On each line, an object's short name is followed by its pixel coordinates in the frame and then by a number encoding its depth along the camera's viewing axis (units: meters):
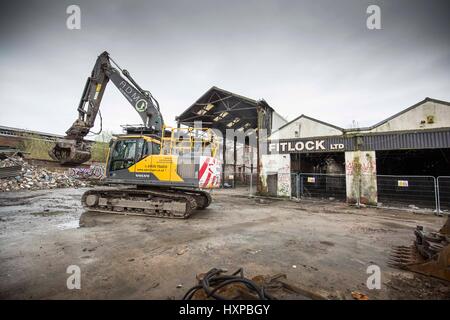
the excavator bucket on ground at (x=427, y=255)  3.08
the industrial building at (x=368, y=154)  10.77
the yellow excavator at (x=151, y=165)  7.04
